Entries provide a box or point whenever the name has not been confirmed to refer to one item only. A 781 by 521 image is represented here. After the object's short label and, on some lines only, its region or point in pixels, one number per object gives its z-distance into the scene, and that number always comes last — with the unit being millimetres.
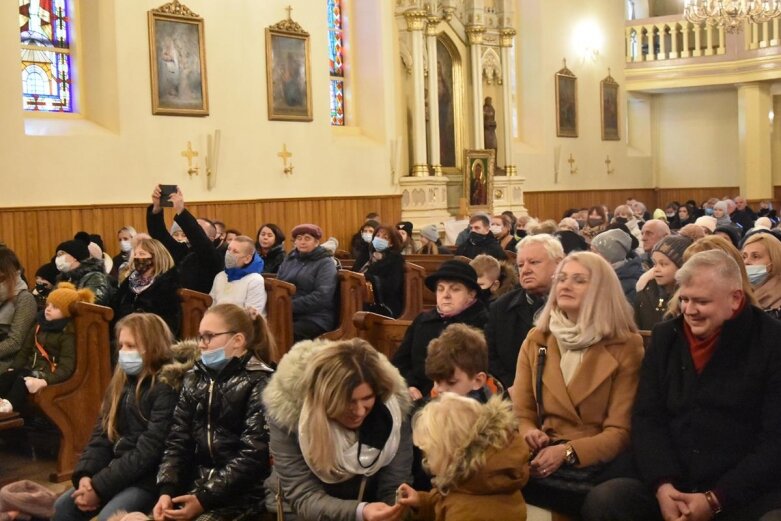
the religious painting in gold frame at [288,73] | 15328
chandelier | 18312
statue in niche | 19781
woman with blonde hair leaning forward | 3658
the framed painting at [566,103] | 22516
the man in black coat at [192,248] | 7812
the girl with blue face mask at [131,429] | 4543
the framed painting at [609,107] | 23844
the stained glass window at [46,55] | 12984
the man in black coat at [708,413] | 3766
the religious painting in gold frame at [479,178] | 19016
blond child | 3363
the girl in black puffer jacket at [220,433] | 4184
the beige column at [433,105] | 18250
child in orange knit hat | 6695
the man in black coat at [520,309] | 5035
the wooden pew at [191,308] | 7906
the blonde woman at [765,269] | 5383
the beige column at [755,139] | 23203
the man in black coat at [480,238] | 10361
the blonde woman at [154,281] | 7168
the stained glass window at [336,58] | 17312
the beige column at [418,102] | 17797
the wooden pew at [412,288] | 9547
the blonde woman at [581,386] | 4094
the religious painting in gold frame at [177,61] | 13695
